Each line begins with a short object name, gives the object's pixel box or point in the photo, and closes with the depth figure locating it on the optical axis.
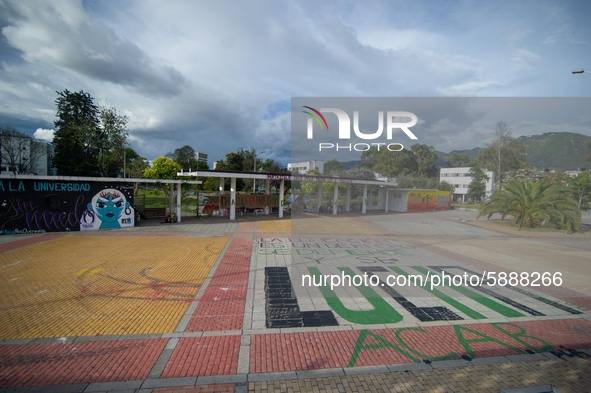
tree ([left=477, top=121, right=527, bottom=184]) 31.96
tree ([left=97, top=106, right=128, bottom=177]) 30.05
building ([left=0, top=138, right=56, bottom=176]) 39.90
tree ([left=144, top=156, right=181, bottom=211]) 32.75
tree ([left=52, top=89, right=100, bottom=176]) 37.03
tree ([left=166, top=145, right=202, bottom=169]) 64.19
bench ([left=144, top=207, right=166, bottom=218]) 20.66
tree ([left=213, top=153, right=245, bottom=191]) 49.19
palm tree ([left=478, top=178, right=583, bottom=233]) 19.44
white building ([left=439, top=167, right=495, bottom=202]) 56.09
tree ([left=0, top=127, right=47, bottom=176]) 37.62
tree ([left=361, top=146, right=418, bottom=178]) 51.12
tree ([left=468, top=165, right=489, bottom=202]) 44.86
